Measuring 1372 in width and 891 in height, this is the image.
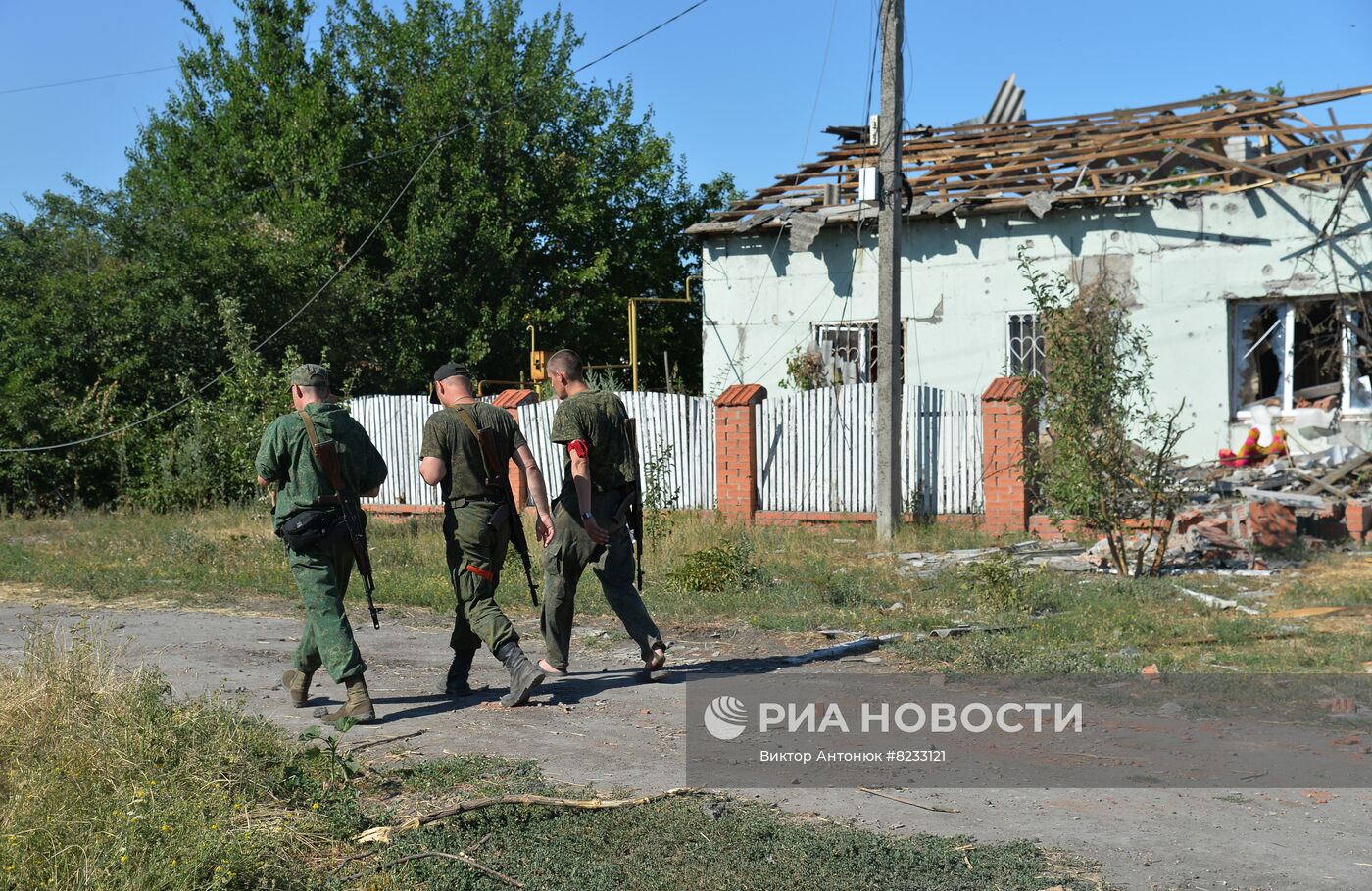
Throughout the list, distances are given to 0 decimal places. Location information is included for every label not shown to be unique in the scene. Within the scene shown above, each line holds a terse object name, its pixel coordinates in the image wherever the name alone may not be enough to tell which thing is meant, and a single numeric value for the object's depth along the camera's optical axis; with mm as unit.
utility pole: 13195
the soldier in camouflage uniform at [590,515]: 6738
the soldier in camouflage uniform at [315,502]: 6031
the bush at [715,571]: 10305
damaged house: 15219
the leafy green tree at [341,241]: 19219
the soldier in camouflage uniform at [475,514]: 6324
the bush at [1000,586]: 9125
